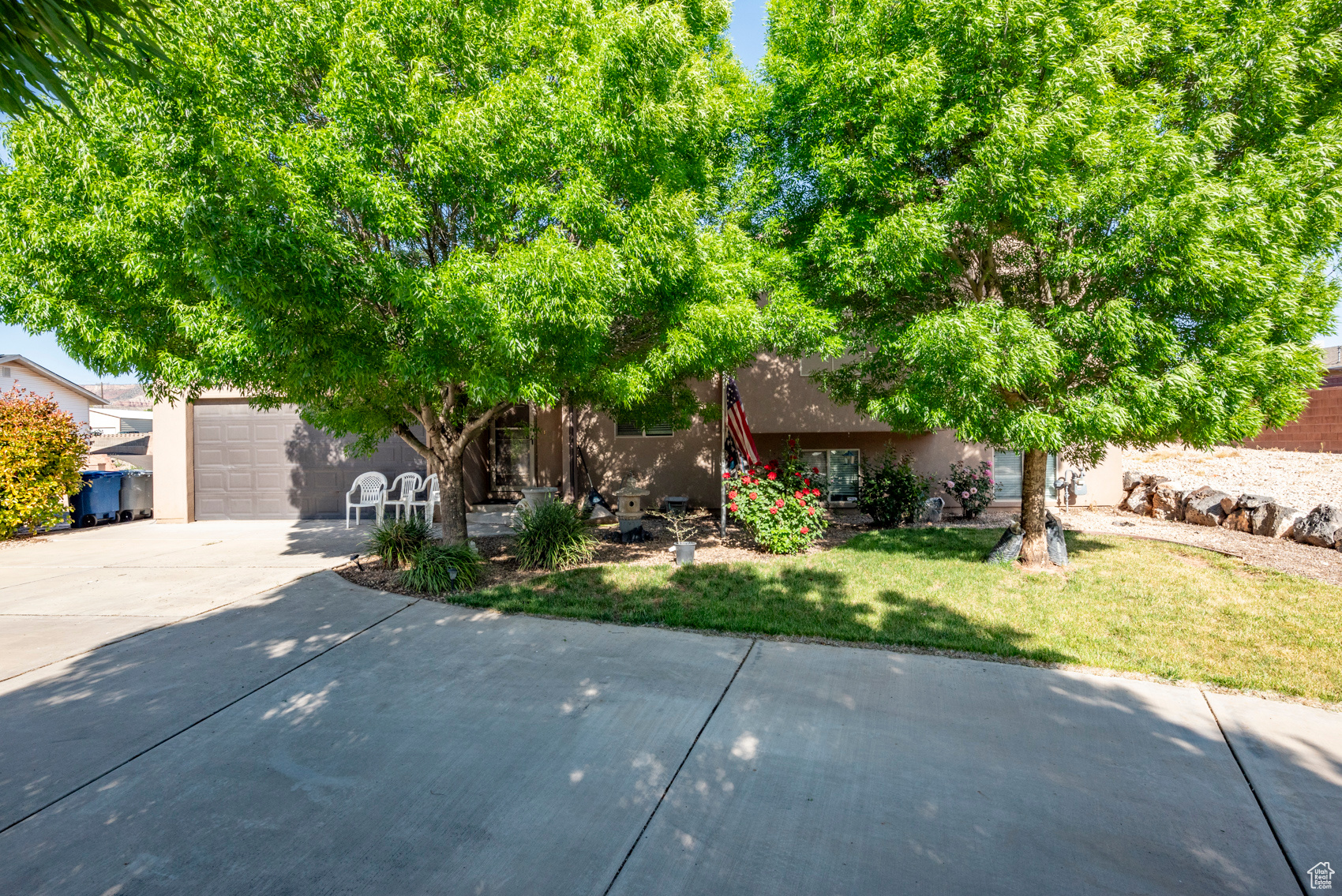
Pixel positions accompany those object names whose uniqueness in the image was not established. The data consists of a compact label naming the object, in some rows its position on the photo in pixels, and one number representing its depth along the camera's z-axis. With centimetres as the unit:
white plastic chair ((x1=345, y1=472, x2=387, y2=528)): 1123
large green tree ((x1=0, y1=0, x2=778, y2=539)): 489
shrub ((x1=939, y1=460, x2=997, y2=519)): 1127
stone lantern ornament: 955
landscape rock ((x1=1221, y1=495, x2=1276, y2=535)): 967
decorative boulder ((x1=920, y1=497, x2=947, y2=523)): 1111
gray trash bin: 1265
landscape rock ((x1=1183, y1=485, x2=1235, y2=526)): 1041
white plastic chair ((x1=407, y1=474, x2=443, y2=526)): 1062
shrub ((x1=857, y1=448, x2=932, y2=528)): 1057
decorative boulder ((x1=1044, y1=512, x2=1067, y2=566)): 767
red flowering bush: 852
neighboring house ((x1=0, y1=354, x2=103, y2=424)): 1927
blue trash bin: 1177
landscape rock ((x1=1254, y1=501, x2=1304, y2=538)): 922
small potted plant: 794
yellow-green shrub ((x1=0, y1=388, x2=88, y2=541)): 1002
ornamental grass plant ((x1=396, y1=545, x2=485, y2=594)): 677
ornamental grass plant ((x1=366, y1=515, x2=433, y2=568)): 777
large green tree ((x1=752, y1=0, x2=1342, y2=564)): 570
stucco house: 1171
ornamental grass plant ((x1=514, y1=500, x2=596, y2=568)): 790
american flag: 938
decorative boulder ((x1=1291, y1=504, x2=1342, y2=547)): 852
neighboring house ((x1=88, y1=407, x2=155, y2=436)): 3089
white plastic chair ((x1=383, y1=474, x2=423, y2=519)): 1094
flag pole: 938
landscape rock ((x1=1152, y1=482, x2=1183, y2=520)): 1119
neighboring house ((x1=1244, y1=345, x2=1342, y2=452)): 1517
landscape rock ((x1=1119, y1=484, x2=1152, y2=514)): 1198
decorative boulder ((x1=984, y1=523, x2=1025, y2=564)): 789
